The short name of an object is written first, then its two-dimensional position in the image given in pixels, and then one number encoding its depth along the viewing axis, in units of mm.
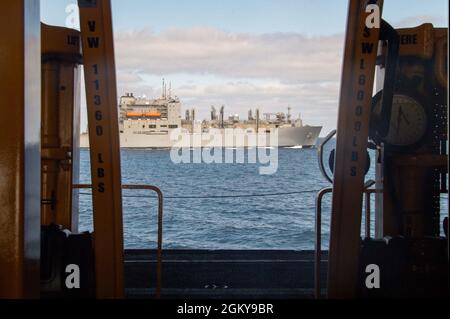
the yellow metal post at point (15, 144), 1579
